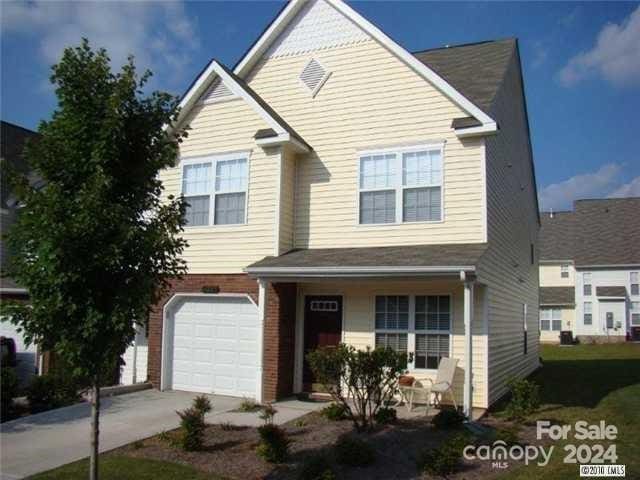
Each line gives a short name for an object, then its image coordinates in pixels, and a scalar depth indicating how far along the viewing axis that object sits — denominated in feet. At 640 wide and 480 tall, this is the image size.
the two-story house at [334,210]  41.37
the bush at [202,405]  32.23
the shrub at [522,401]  35.96
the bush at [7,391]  39.55
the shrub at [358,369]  30.99
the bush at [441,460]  25.44
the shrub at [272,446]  27.50
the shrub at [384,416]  34.01
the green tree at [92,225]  20.42
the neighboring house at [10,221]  56.75
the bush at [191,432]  29.58
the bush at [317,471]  24.17
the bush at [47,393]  41.06
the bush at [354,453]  27.07
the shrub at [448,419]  33.14
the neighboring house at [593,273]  142.41
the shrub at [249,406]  40.06
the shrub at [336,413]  35.47
